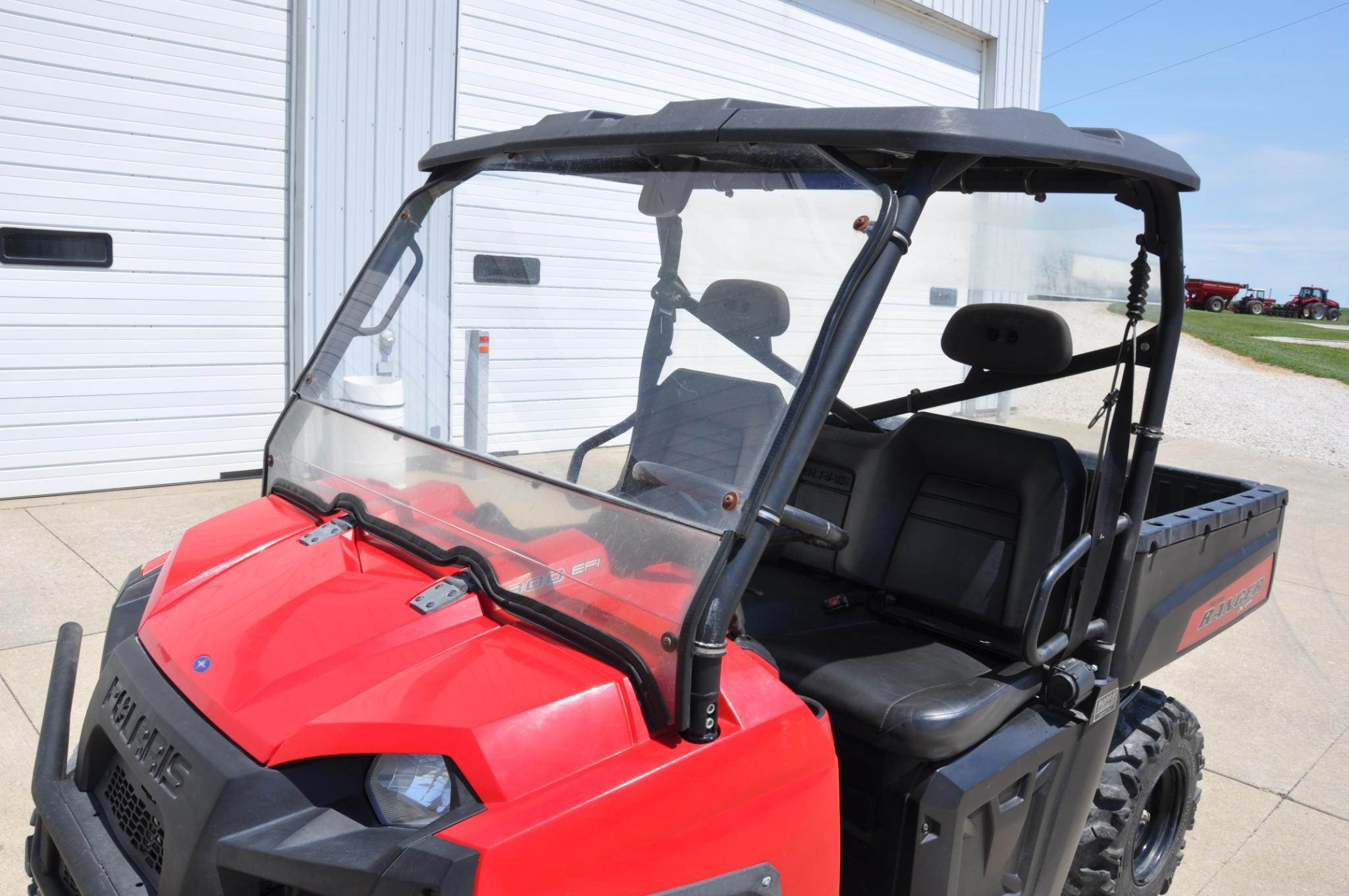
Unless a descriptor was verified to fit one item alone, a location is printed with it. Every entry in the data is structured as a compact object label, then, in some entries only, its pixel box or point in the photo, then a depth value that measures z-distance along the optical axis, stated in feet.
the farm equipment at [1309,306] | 154.61
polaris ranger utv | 4.81
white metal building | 18.89
